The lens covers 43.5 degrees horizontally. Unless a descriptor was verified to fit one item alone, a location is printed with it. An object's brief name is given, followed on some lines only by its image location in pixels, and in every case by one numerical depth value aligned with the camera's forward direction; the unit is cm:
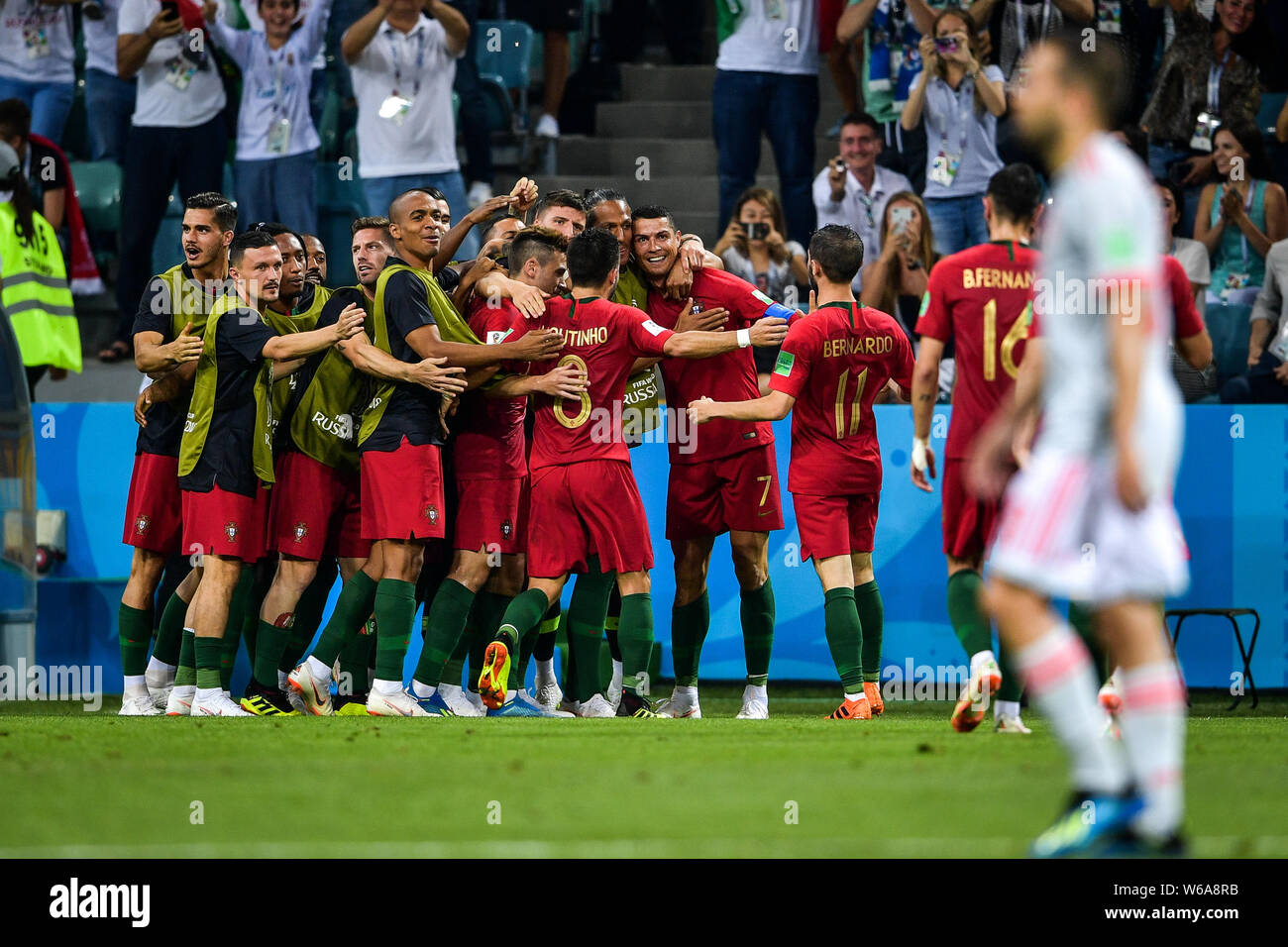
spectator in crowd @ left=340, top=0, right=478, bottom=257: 1209
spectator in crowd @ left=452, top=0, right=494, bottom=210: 1255
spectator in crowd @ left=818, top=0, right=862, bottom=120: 1327
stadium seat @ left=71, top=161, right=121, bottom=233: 1291
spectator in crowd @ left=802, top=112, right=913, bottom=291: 1191
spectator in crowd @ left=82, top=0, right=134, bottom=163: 1277
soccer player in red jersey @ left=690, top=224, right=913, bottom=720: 770
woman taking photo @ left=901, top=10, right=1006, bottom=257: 1179
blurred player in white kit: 381
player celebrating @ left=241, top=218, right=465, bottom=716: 811
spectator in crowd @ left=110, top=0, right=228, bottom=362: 1209
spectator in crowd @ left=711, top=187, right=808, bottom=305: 1069
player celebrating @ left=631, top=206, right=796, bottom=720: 827
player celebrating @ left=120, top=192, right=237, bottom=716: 789
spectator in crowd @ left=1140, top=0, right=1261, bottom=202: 1213
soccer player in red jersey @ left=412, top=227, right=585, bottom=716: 794
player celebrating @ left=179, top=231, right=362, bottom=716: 772
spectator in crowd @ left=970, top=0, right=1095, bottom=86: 1216
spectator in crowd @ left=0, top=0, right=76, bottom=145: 1277
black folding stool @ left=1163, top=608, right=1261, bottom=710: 934
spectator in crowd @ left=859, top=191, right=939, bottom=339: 1108
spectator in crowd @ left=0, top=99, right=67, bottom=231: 1143
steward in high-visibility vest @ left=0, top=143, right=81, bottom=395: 1073
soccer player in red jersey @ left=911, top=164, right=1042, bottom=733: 641
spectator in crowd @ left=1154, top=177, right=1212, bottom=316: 1125
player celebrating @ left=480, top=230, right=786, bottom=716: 760
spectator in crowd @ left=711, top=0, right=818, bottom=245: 1220
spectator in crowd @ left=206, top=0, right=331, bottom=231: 1223
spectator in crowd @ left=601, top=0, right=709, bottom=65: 1524
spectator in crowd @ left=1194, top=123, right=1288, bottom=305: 1162
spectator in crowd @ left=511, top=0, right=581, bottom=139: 1379
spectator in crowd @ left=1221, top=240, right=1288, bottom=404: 1082
